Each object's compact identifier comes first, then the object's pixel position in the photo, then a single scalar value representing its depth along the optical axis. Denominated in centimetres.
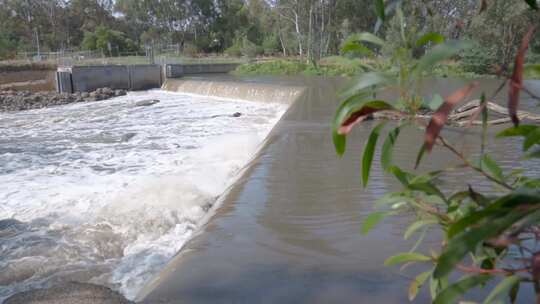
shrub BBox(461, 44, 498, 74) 1968
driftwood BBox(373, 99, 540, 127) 746
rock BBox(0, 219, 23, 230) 516
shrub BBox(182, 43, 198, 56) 4045
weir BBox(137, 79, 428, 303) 273
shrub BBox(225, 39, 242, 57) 4119
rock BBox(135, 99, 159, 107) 1628
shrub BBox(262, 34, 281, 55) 4209
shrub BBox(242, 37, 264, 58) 3875
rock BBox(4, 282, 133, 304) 264
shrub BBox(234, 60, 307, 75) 2788
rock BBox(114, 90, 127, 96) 1994
